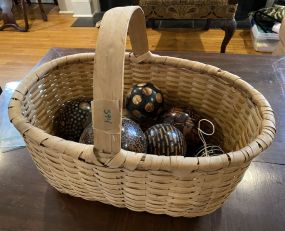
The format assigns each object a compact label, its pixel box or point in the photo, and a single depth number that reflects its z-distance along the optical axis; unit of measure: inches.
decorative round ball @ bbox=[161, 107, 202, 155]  20.9
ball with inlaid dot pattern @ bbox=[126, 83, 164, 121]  21.6
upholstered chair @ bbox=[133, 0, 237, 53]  65.7
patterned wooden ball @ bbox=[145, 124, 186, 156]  18.2
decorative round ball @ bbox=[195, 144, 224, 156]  19.1
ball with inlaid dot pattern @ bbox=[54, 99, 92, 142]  21.6
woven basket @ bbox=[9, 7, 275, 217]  12.2
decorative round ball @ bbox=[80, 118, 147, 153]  16.5
